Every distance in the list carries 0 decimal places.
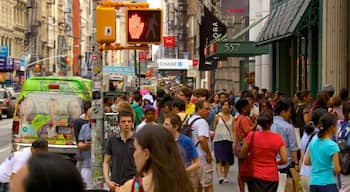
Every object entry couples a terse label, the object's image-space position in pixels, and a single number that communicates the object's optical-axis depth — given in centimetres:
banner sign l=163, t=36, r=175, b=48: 8772
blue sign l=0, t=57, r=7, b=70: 7562
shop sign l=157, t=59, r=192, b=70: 7825
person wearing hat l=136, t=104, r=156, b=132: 1172
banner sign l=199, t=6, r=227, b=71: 4147
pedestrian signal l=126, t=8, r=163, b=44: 1373
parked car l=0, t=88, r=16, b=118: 4859
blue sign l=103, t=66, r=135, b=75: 6260
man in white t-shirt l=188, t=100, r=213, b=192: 1056
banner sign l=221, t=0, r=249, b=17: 3548
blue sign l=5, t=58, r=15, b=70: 7738
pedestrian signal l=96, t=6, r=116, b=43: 1212
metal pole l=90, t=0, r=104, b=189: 1117
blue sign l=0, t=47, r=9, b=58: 7552
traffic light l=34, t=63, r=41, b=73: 9024
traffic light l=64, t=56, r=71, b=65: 10684
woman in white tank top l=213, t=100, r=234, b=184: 1502
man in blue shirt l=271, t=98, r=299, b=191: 1055
